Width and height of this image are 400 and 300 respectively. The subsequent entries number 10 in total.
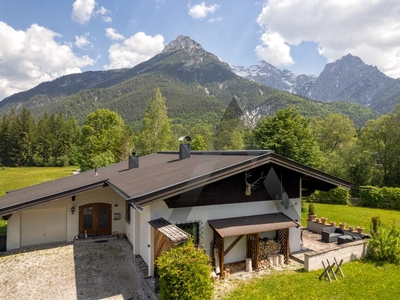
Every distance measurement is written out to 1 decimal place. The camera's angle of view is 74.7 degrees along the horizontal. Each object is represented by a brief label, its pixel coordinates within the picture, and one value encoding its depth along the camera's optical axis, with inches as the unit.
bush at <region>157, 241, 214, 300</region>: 261.3
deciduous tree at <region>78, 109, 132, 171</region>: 1365.4
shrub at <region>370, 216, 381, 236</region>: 498.4
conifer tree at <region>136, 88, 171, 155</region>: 1498.5
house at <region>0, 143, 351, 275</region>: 350.6
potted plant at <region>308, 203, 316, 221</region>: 626.6
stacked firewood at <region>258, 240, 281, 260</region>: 414.6
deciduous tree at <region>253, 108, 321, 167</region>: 888.9
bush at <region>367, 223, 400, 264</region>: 421.7
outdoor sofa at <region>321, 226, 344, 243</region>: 521.3
